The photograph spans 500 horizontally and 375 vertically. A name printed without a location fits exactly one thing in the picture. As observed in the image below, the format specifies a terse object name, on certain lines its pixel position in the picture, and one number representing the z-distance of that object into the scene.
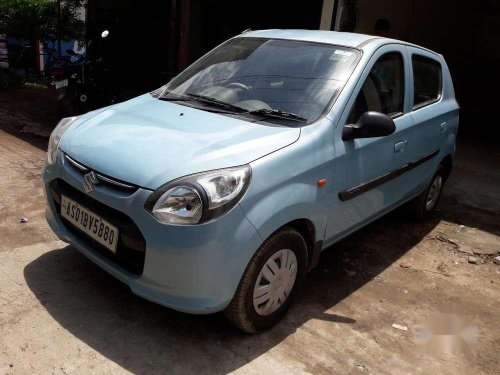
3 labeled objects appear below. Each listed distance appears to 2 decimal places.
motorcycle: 6.94
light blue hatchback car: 2.31
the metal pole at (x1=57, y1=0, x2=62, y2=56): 9.37
